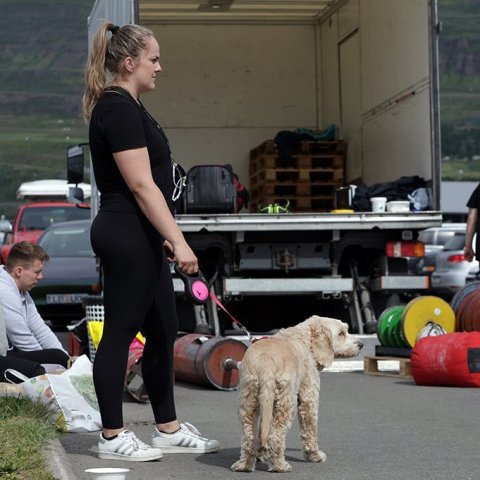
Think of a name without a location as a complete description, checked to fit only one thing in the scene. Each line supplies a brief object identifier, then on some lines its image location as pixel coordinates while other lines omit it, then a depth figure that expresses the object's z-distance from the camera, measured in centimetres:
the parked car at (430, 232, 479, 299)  2675
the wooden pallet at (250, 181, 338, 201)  1766
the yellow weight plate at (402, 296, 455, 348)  1192
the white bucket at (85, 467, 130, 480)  593
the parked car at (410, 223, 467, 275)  2744
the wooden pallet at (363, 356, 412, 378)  1179
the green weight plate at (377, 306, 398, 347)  1230
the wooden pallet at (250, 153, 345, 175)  1784
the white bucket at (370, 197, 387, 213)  1412
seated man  952
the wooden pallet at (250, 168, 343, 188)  1767
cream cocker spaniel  668
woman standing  682
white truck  1388
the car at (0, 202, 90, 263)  2575
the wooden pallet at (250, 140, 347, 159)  1794
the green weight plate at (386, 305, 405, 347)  1215
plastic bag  819
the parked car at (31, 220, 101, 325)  1898
